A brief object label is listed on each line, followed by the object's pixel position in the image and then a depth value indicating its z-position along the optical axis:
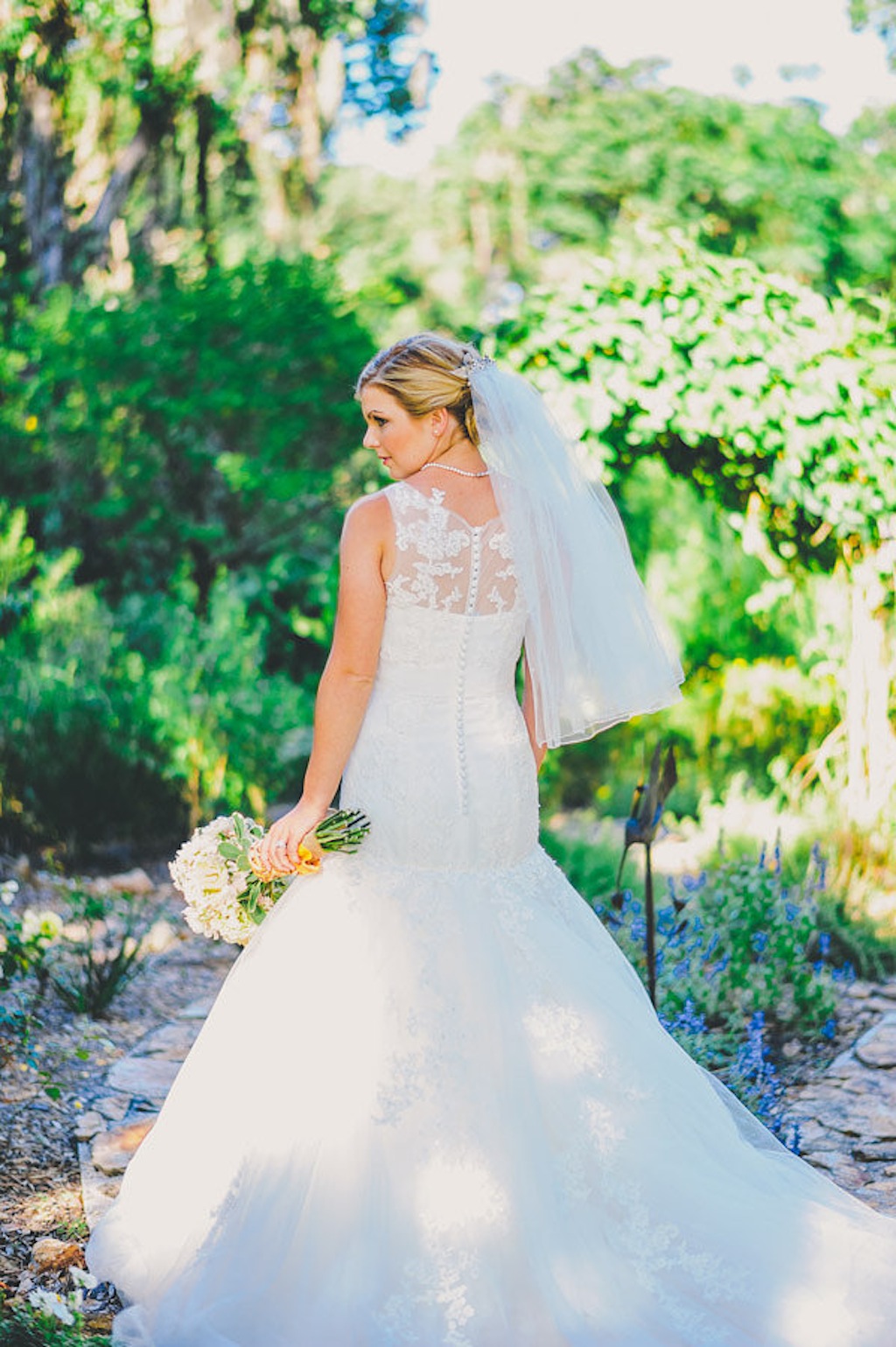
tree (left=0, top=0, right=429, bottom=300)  9.47
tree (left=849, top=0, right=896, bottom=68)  14.96
